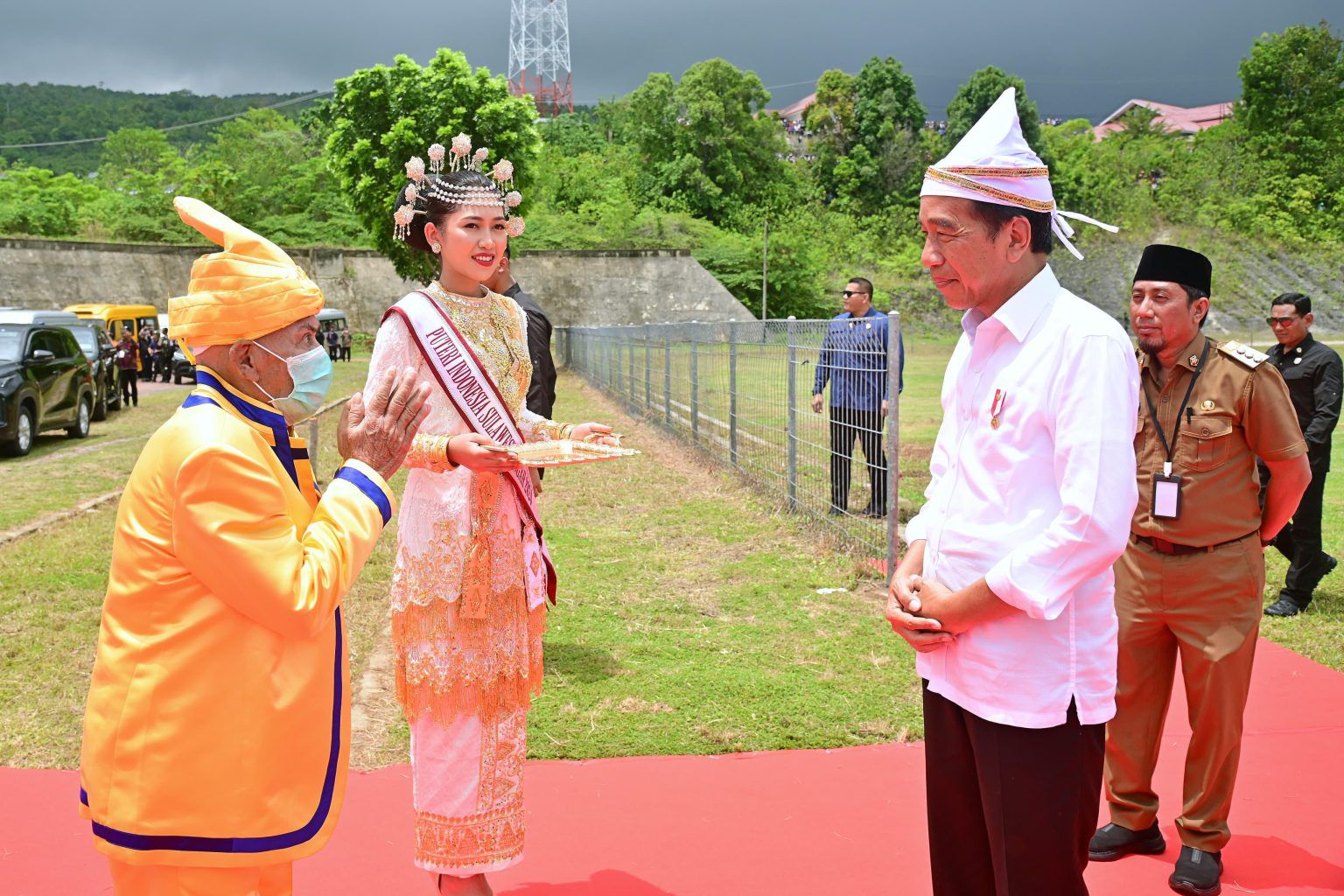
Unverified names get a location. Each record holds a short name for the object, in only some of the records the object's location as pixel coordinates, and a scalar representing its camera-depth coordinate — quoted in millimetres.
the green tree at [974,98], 65238
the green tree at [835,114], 64375
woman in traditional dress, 2994
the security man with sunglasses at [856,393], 7227
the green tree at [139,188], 48188
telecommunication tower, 79250
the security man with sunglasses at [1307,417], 6176
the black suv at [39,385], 13391
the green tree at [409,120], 35094
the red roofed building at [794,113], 107050
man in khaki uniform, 3275
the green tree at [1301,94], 53750
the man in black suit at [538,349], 4988
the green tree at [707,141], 56344
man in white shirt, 1987
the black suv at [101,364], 17866
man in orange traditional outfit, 1878
